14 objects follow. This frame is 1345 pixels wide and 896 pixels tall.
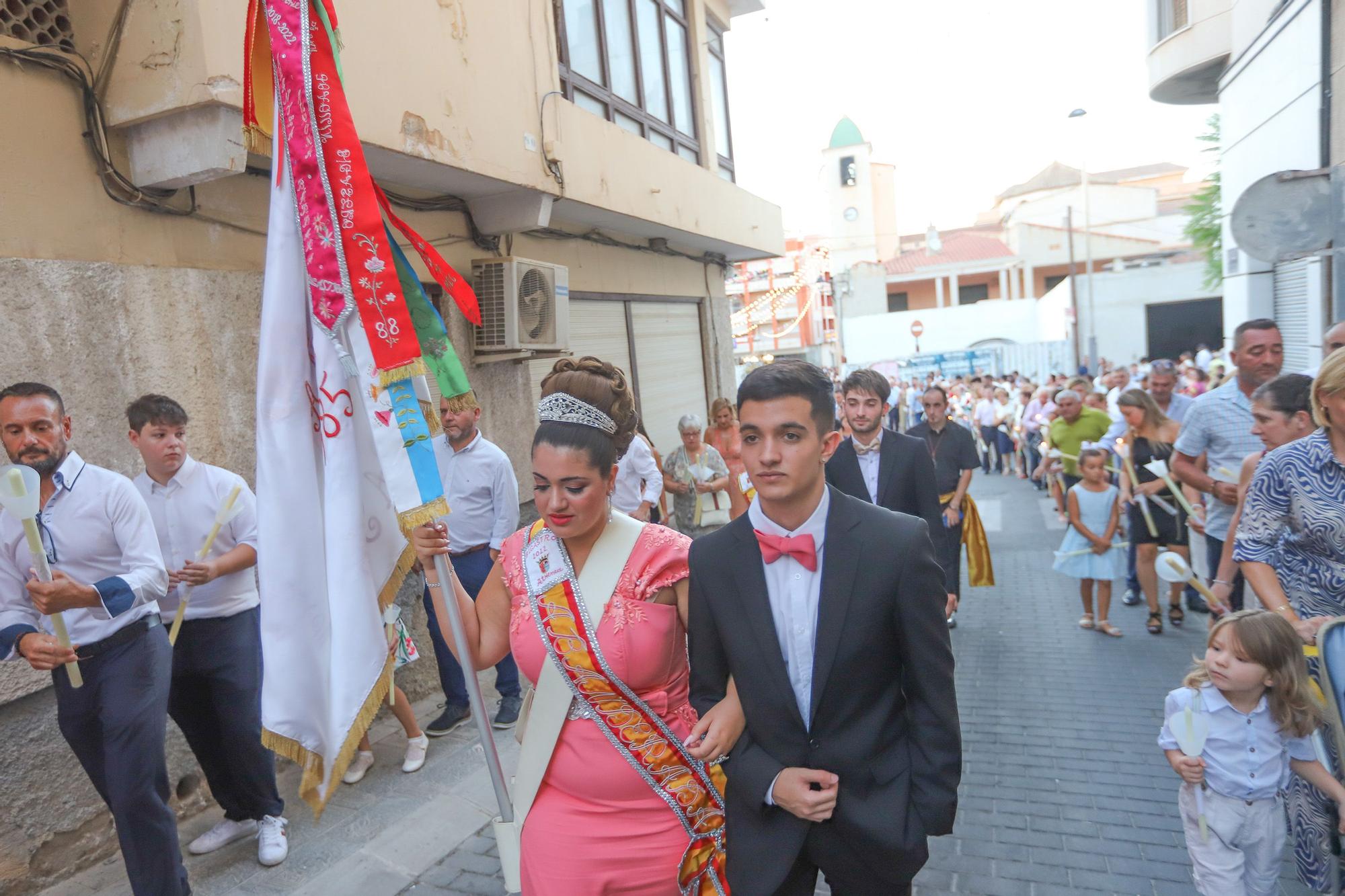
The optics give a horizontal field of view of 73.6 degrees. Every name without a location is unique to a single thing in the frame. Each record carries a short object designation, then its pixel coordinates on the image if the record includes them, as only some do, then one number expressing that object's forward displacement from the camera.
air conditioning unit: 6.87
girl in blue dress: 6.65
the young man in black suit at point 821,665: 2.06
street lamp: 29.69
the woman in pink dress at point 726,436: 8.27
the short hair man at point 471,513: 5.48
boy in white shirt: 3.97
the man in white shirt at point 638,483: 6.45
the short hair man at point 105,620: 3.29
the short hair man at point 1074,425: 7.95
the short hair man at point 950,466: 6.77
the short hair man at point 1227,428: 4.99
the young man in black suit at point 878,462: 5.30
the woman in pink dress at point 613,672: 2.38
